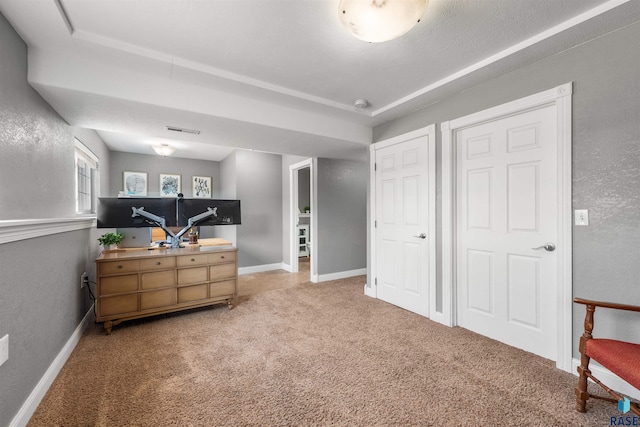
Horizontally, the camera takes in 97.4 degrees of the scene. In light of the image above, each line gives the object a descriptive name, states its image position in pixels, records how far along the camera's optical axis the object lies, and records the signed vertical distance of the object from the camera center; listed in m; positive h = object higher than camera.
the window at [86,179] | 3.29 +0.45
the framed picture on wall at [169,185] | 5.54 +0.56
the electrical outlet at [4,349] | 1.32 -0.65
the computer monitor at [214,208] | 3.37 +0.03
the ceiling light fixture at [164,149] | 4.51 +1.04
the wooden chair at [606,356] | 1.30 -0.73
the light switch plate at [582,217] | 1.87 -0.04
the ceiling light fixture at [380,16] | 1.37 +0.99
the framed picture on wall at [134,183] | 5.19 +0.57
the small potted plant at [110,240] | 2.97 -0.29
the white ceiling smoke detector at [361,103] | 2.87 +1.14
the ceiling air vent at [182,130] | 2.88 +0.88
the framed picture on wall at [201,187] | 5.83 +0.55
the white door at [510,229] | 2.09 -0.15
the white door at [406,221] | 2.93 -0.11
